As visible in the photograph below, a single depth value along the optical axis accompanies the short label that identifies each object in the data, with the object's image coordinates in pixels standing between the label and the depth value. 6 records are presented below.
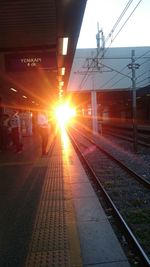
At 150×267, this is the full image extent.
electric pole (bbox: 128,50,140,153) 9.25
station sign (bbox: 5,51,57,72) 6.80
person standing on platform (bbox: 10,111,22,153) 8.96
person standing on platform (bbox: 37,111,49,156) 8.12
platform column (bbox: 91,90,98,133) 19.42
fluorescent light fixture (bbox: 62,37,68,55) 5.80
